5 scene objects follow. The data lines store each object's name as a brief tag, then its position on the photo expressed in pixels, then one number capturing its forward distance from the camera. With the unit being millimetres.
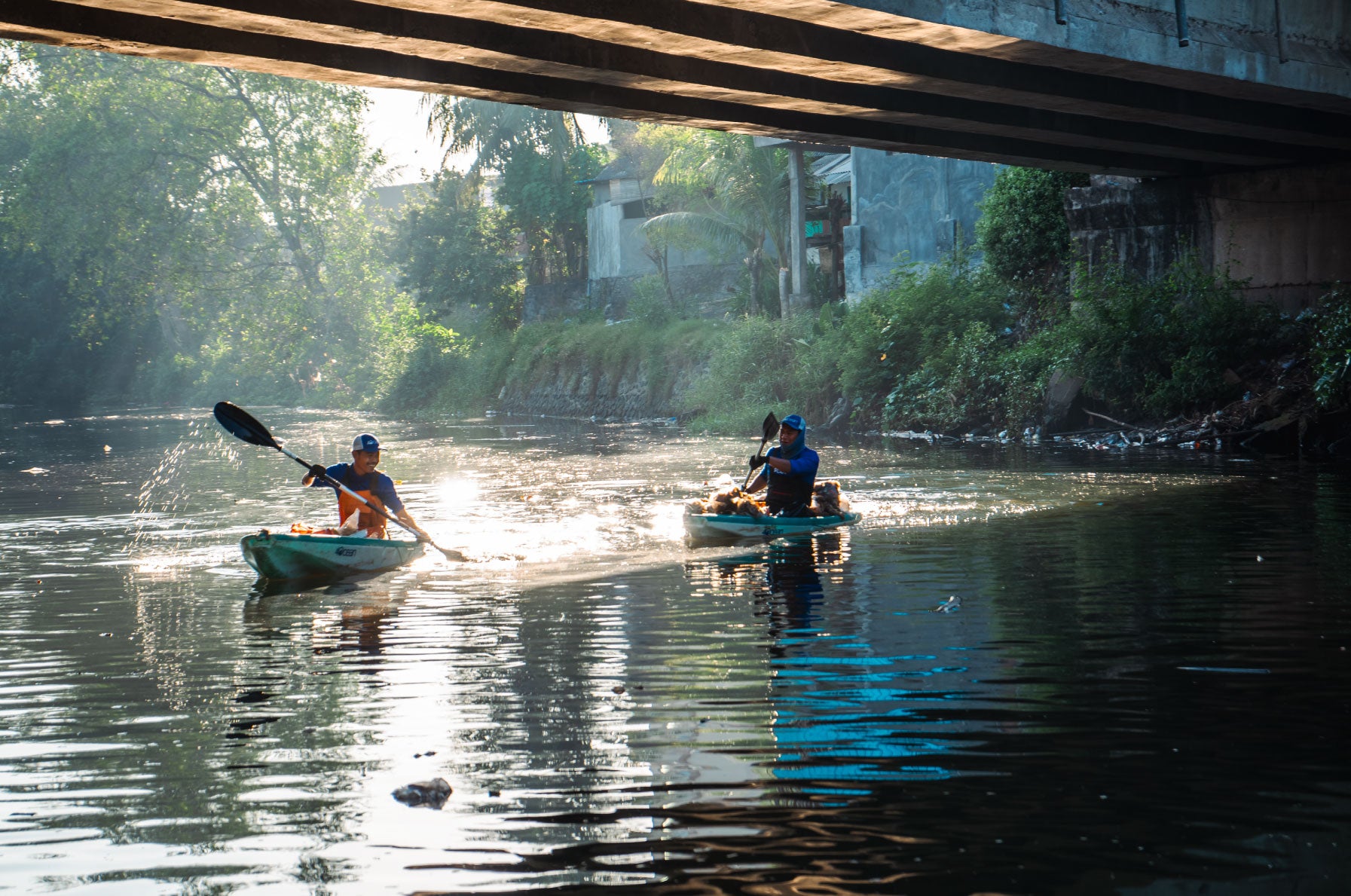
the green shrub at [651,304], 45844
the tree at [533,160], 56688
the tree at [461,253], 58188
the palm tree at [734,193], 39344
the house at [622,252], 50688
